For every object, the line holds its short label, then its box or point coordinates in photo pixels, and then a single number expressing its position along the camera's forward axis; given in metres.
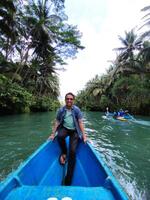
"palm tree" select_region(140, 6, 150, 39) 12.01
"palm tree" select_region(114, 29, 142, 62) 18.93
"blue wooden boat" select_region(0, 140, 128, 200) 1.38
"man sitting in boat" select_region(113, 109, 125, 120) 10.09
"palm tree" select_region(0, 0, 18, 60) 9.48
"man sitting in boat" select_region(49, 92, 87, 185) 2.42
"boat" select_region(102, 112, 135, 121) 9.89
